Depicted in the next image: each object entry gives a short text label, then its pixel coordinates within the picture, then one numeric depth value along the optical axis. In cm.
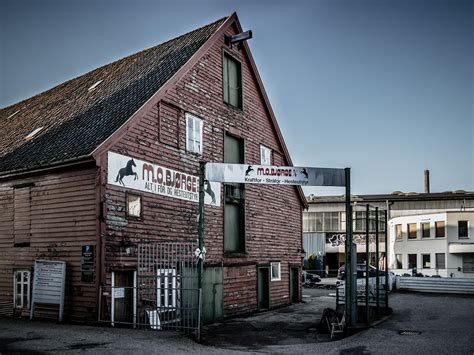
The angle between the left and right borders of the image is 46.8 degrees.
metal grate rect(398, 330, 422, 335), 1567
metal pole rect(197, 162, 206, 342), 1329
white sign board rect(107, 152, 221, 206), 1585
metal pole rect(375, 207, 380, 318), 1758
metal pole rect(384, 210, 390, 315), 2014
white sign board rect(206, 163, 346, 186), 1463
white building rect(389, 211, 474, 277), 4750
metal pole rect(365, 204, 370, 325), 1681
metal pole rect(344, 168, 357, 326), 1560
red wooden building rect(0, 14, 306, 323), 1552
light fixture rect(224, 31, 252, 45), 2216
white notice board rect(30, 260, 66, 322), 1556
